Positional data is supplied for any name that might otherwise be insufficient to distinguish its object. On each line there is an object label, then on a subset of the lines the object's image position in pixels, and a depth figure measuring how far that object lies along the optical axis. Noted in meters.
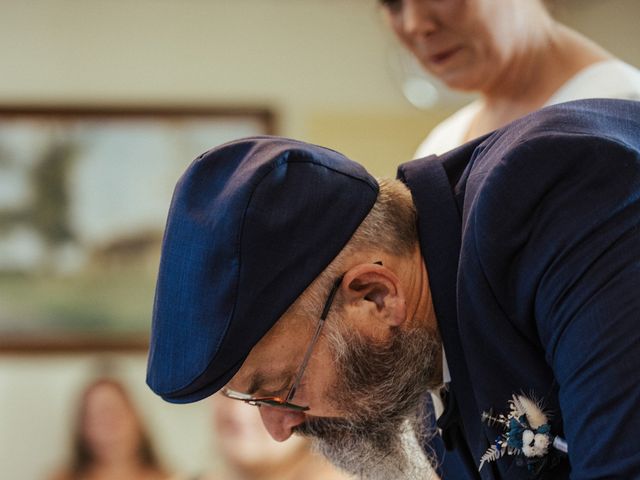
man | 2.22
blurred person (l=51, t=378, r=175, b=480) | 9.33
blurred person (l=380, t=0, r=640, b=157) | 3.82
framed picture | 9.56
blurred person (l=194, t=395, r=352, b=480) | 6.24
